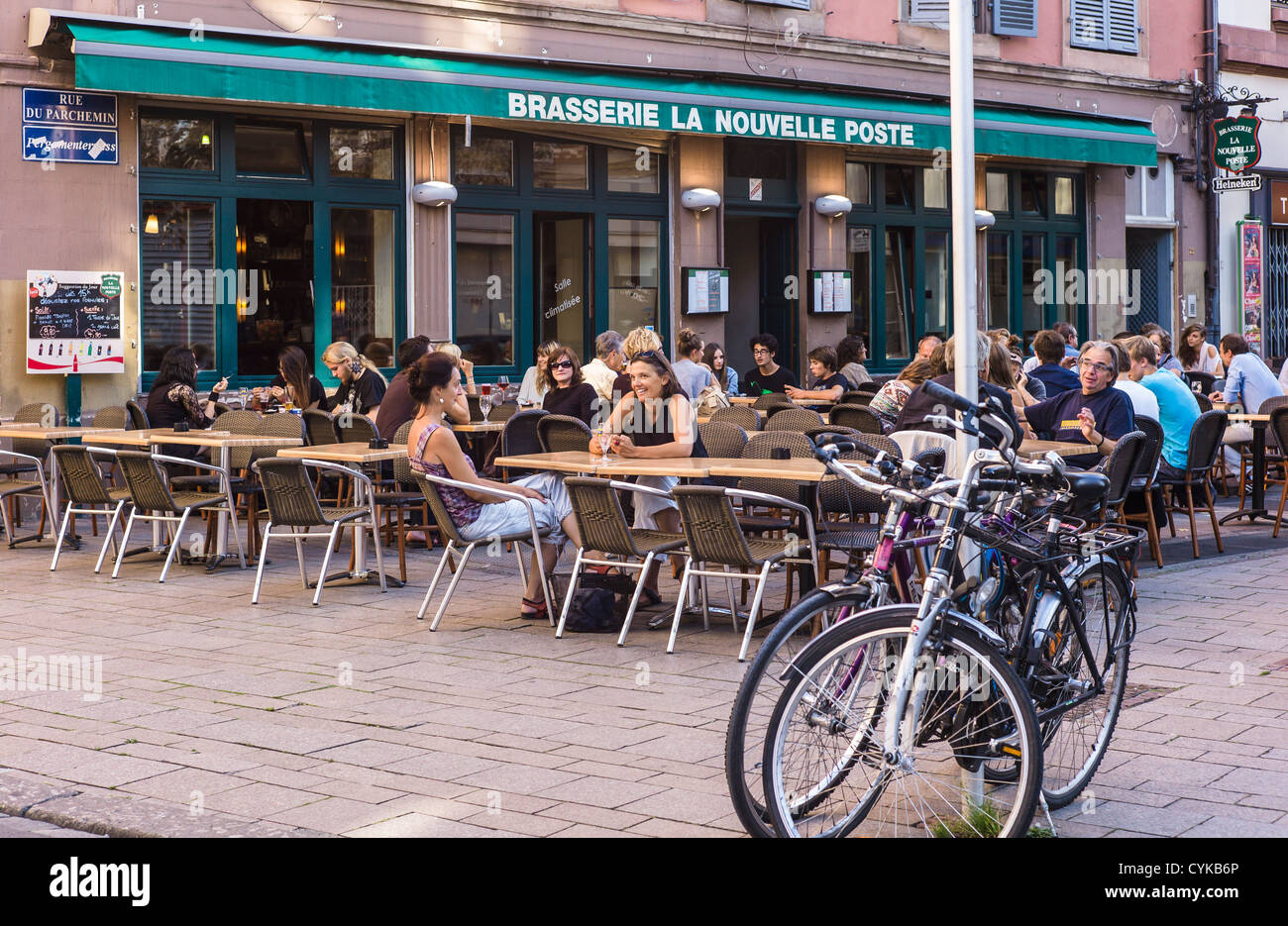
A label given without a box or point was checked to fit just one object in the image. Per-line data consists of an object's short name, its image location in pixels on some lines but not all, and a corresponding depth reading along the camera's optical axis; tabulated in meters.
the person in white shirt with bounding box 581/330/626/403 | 12.52
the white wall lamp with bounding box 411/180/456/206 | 15.16
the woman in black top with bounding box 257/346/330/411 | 12.97
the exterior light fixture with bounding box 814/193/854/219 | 18.50
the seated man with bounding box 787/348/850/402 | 13.96
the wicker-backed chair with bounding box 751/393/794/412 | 12.90
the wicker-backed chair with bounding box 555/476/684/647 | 7.74
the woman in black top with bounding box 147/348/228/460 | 11.36
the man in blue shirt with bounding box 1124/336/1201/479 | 10.79
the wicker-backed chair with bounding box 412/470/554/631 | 8.12
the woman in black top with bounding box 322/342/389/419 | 12.27
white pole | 4.78
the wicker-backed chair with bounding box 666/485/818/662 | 7.34
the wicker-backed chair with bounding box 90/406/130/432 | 12.41
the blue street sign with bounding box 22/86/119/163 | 13.10
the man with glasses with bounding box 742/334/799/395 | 14.94
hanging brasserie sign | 22.16
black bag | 8.19
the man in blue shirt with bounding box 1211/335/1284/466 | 13.36
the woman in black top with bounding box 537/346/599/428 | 10.71
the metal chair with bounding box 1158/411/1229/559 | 10.59
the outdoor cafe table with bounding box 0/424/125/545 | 11.41
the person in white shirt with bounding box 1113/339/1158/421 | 10.37
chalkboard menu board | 13.16
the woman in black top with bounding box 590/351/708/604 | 8.48
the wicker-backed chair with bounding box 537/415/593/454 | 9.80
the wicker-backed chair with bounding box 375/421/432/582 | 9.88
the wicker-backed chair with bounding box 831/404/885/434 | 11.02
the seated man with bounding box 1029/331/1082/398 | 10.92
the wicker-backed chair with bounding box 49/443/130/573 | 10.20
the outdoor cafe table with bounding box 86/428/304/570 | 10.12
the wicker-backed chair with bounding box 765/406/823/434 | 9.86
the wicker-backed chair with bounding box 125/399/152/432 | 11.86
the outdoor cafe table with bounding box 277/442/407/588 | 9.45
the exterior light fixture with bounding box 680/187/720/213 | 17.25
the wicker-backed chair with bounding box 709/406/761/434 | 10.92
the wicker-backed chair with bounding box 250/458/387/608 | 8.98
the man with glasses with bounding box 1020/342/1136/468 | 9.33
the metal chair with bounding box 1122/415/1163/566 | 9.76
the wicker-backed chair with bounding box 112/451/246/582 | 9.73
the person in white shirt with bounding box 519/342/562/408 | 14.61
